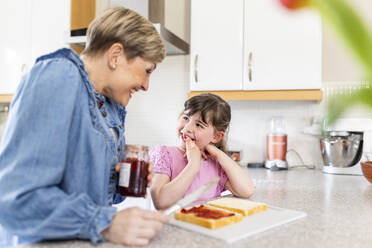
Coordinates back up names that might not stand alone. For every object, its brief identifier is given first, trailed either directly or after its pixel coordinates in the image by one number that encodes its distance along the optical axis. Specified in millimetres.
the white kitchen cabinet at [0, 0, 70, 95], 2209
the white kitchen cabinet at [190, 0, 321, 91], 1882
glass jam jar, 801
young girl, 1180
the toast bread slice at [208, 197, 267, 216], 842
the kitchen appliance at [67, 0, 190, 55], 1955
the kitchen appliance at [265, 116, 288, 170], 2098
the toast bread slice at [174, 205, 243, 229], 725
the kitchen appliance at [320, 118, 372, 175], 1863
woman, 604
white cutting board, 684
